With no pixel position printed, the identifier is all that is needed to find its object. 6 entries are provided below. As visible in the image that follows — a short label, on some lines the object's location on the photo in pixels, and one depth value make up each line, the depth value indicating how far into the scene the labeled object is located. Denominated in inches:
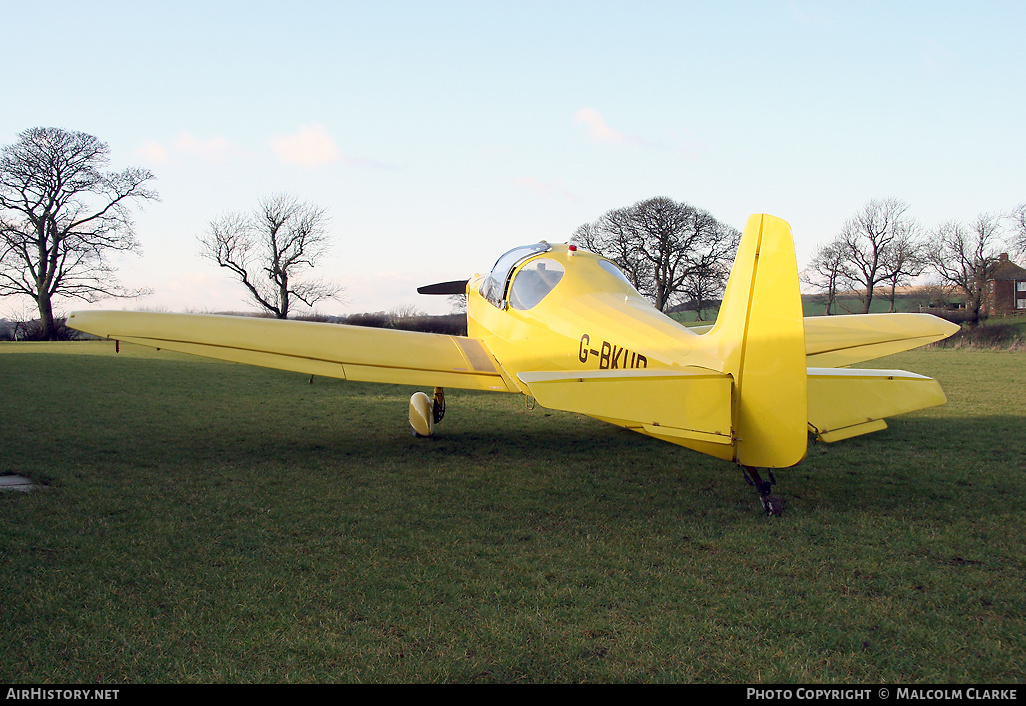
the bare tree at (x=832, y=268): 2010.3
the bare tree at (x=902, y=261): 1855.3
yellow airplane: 160.1
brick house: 1788.9
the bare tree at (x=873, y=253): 1924.3
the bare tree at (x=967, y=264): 1672.0
